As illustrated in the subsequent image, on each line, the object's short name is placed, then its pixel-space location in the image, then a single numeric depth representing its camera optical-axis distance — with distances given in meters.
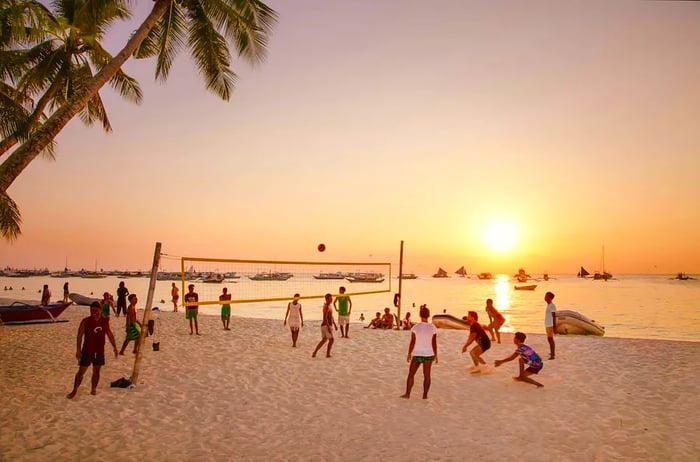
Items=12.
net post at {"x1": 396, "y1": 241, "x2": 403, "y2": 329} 16.36
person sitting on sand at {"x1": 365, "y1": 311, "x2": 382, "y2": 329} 17.11
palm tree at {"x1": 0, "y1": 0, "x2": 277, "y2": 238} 12.38
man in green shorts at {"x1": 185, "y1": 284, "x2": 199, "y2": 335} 12.95
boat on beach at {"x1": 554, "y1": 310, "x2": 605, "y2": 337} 15.87
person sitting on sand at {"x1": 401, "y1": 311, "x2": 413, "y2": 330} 16.96
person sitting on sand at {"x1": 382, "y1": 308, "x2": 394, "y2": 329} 16.98
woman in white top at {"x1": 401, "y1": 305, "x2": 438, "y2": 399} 7.34
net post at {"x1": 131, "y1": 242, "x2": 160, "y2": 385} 8.01
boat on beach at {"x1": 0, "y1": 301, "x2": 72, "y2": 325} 15.19
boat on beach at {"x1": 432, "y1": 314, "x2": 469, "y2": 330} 18.34
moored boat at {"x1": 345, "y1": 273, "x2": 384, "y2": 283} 105.57
